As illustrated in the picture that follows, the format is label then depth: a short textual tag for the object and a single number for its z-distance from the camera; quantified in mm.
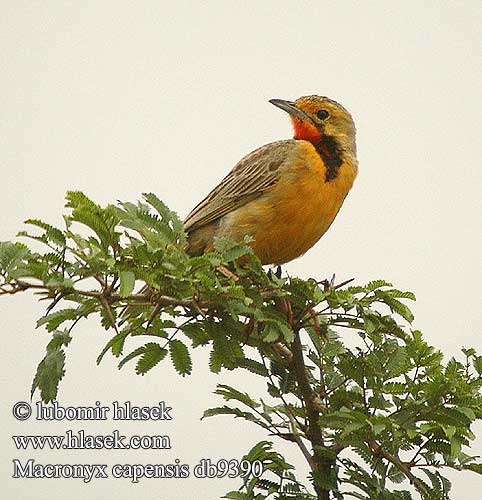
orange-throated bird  10453
